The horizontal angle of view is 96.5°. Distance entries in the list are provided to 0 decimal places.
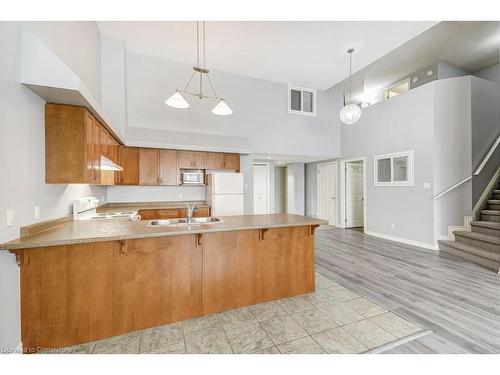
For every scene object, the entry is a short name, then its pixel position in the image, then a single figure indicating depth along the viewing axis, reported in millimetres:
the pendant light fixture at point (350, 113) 4406
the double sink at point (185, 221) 2500
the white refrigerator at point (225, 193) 4875
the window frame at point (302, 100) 5965
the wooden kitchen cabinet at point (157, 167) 4621
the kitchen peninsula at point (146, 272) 1805
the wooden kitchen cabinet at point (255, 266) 2357
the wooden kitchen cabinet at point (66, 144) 2160
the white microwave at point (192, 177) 4977
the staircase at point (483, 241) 3639
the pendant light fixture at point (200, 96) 2625
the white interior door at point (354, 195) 6870
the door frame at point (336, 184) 7051
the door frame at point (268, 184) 7598
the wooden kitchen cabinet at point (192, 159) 4922
